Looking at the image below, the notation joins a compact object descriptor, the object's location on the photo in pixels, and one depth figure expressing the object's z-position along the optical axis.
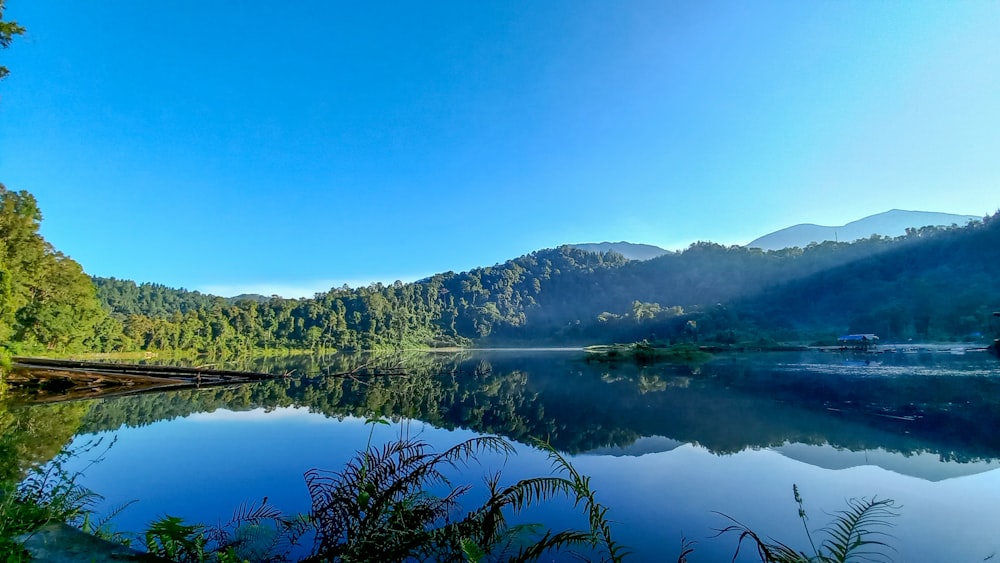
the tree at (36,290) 26.33
